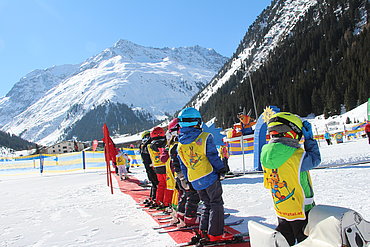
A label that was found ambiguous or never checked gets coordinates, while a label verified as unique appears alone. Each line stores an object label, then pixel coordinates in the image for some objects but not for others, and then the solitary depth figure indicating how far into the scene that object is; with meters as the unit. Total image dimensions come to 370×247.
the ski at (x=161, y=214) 5.62
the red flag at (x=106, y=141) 9.46
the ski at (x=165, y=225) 4.65
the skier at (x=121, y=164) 13.70
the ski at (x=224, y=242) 3.41
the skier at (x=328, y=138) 22.62
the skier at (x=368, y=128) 14.17
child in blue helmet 3.39
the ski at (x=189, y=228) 4.39
